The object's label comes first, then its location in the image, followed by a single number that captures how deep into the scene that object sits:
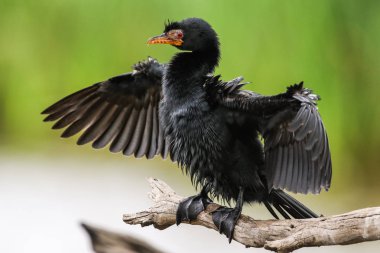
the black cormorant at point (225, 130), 6.35
